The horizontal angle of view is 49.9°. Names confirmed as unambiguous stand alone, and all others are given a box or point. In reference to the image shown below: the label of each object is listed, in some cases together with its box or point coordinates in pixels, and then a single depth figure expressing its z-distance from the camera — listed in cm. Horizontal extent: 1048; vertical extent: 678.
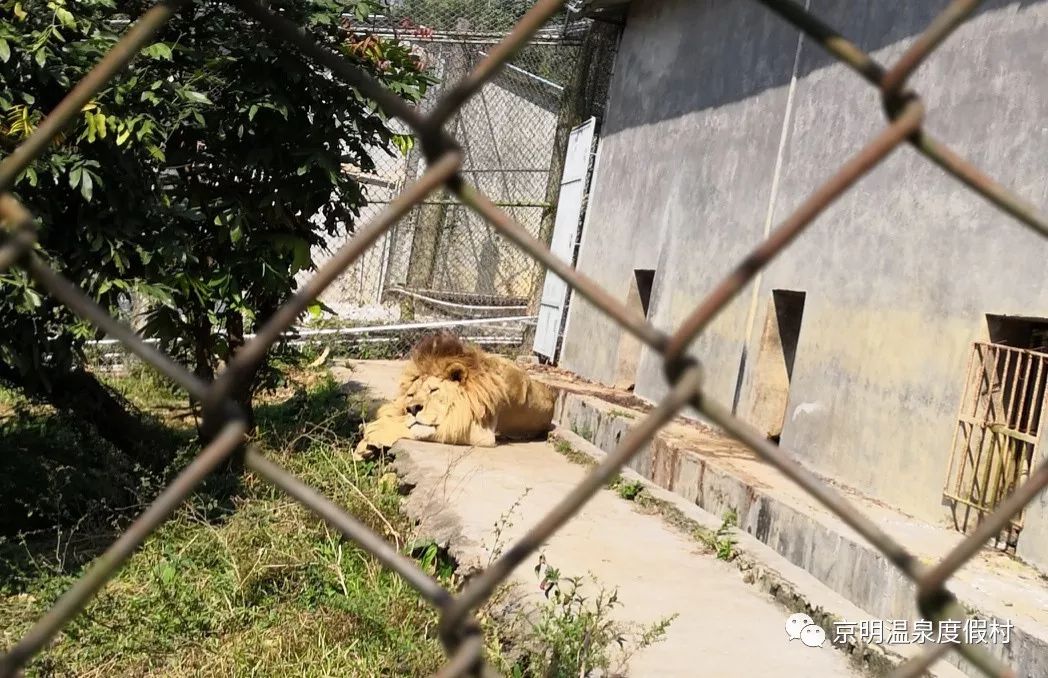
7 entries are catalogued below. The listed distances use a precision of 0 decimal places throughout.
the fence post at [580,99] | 1105
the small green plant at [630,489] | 604
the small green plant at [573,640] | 339
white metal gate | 1095
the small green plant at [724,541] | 488
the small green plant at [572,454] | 712
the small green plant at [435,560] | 485
